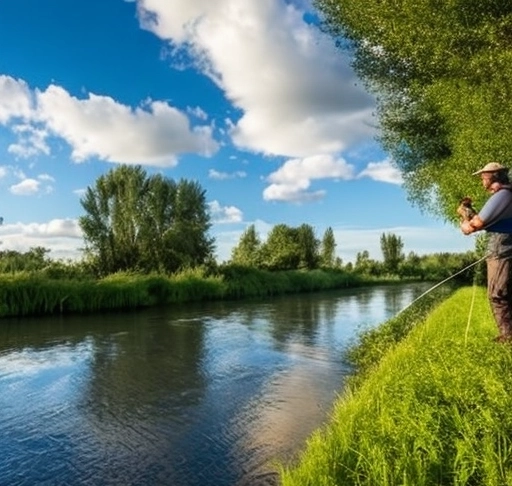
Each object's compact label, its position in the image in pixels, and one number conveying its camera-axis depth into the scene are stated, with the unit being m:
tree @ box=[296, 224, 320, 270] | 73.56
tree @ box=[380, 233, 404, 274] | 107.56
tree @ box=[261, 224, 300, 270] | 66.14
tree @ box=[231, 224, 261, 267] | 73.25
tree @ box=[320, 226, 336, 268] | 95.65
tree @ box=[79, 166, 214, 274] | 47.31
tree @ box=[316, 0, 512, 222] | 14.94
